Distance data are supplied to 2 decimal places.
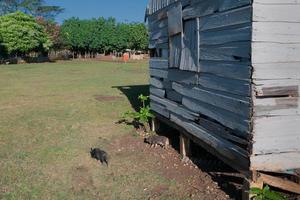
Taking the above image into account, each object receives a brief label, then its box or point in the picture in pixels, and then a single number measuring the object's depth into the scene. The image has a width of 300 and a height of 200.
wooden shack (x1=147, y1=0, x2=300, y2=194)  3.72
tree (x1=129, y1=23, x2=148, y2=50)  52.23
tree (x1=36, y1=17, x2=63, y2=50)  47.58
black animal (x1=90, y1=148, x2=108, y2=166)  5.63
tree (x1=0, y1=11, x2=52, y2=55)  39.05
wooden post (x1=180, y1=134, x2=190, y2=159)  5.74
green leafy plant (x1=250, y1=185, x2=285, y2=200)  3.72
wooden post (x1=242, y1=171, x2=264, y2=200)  3.88
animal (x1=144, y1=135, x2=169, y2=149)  6.40
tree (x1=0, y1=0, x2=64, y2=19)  54.87
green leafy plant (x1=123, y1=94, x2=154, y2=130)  7.40
